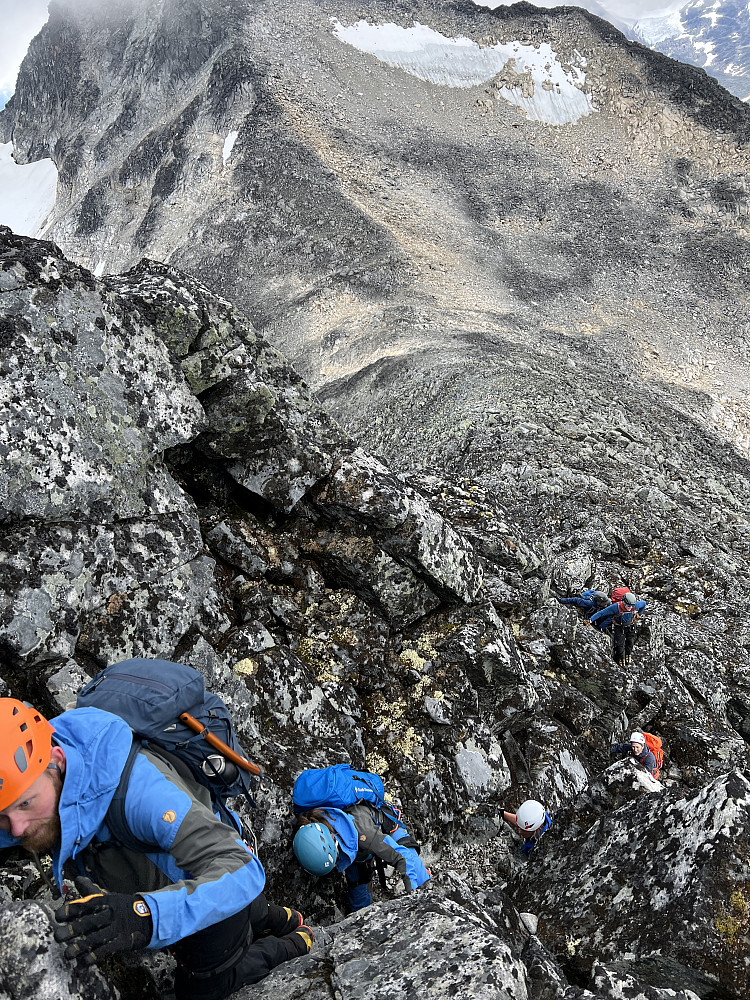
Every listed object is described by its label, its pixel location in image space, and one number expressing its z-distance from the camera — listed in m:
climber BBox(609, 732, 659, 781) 11.08
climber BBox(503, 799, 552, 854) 8.56
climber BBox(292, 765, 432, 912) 6.42
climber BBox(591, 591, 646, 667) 14.84
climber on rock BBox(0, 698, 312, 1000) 4.05
